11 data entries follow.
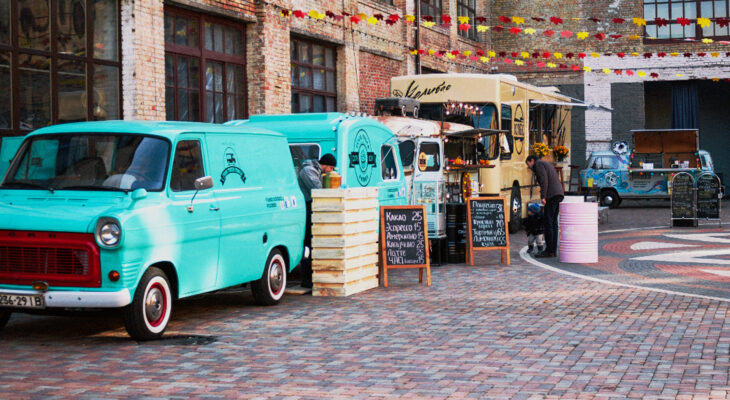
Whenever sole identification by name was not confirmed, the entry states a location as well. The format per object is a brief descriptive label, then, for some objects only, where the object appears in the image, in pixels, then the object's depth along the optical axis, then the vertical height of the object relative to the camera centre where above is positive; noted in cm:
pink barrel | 1452 -61
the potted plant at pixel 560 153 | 2505 +102
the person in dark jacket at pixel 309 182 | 1174 +17
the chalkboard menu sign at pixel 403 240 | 1213 -59
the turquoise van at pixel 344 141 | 1234 +72
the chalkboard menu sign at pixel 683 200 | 2109 -24
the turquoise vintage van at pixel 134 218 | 788 -17
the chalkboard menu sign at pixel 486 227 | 1443 -51
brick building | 1435 +295
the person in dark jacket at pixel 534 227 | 1574 -58
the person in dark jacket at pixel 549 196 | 1535 -7
